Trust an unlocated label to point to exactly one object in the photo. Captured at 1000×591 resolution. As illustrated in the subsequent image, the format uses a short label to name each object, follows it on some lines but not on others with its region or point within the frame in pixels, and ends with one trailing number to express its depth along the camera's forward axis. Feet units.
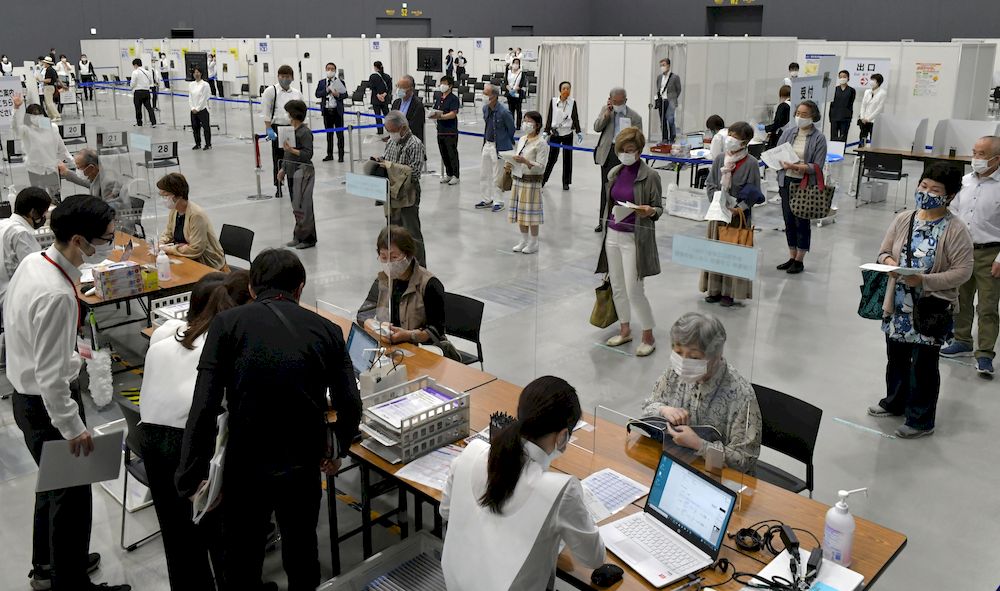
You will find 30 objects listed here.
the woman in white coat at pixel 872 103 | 49.18
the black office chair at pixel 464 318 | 17.79
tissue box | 18.46
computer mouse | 9.00
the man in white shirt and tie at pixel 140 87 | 61.26
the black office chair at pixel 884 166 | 37.11
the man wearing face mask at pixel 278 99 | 41.86
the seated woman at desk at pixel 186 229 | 20.51
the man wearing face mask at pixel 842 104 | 50.62
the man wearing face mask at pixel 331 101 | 49.73
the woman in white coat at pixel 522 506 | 8.26
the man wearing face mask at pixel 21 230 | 15.97
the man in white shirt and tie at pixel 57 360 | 10.75
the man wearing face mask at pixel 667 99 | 51.98
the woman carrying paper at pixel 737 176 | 24.58
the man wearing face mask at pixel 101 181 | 24.22
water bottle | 19.30
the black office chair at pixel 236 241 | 22.58
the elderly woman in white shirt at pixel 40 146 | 30.98
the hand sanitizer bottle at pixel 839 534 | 9.16
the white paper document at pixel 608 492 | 10.39
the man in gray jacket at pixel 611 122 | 32.89
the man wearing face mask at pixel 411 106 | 39.81
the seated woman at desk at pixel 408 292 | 15.98
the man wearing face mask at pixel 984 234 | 19.17
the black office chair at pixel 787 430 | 12.46
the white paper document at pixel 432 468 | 11.14
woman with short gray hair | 11.12
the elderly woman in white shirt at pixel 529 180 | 29.01
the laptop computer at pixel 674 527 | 9.23
